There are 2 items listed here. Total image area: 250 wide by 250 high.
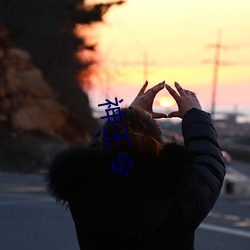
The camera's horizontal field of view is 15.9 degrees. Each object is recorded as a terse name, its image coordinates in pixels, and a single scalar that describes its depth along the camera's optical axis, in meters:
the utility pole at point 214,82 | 73.93
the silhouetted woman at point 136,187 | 3.77
